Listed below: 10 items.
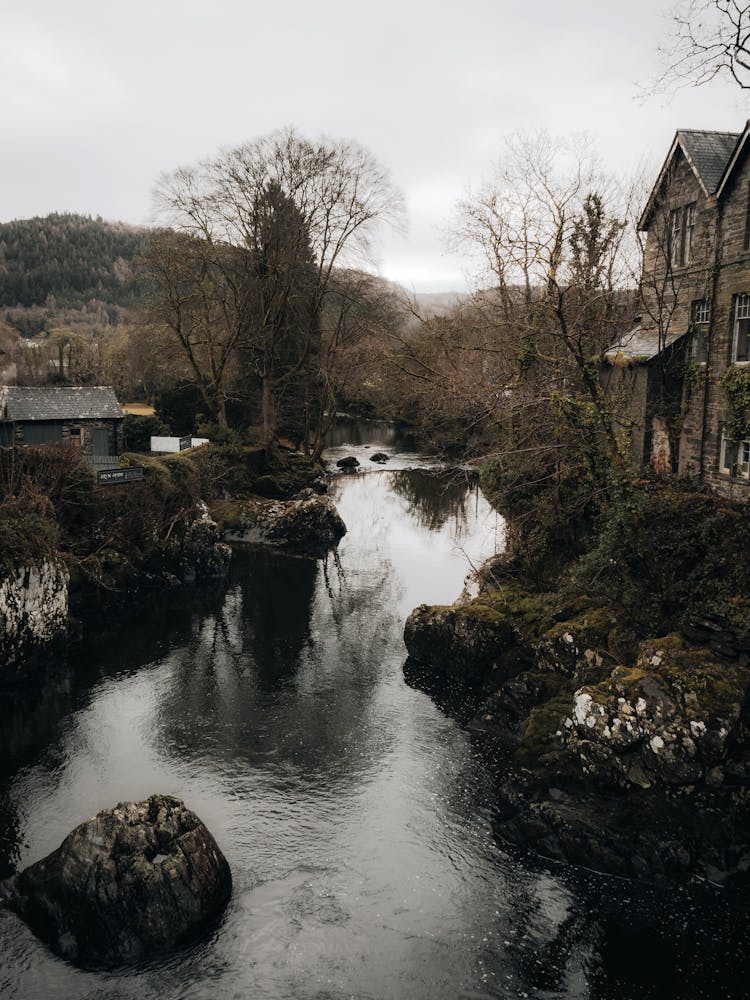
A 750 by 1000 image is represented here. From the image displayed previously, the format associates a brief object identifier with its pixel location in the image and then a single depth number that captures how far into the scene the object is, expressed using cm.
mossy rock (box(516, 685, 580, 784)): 1538
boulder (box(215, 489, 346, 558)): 3475
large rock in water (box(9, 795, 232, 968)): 1181
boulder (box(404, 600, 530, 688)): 2038
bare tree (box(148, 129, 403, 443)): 3834
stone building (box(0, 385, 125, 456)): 3450
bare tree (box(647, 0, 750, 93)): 1635
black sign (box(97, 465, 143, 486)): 2805
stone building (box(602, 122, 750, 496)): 2123
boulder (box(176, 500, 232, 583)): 2975
